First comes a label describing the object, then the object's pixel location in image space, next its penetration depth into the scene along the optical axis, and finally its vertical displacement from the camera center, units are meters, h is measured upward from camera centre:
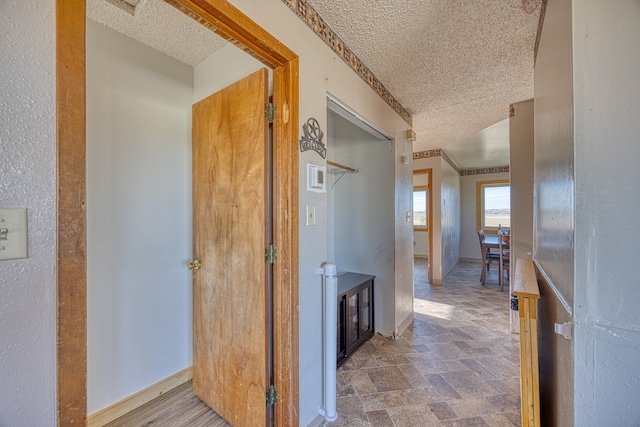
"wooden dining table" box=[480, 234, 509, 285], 4.43 -0.58
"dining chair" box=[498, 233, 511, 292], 4.16 -0.61
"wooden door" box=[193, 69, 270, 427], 1.32 -0.21
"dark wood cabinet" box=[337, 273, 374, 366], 2.21 -0.92
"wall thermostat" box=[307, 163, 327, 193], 1.42 +0.21
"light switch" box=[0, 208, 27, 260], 0.56 -0.04
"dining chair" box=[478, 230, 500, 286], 4.50 -0.78
